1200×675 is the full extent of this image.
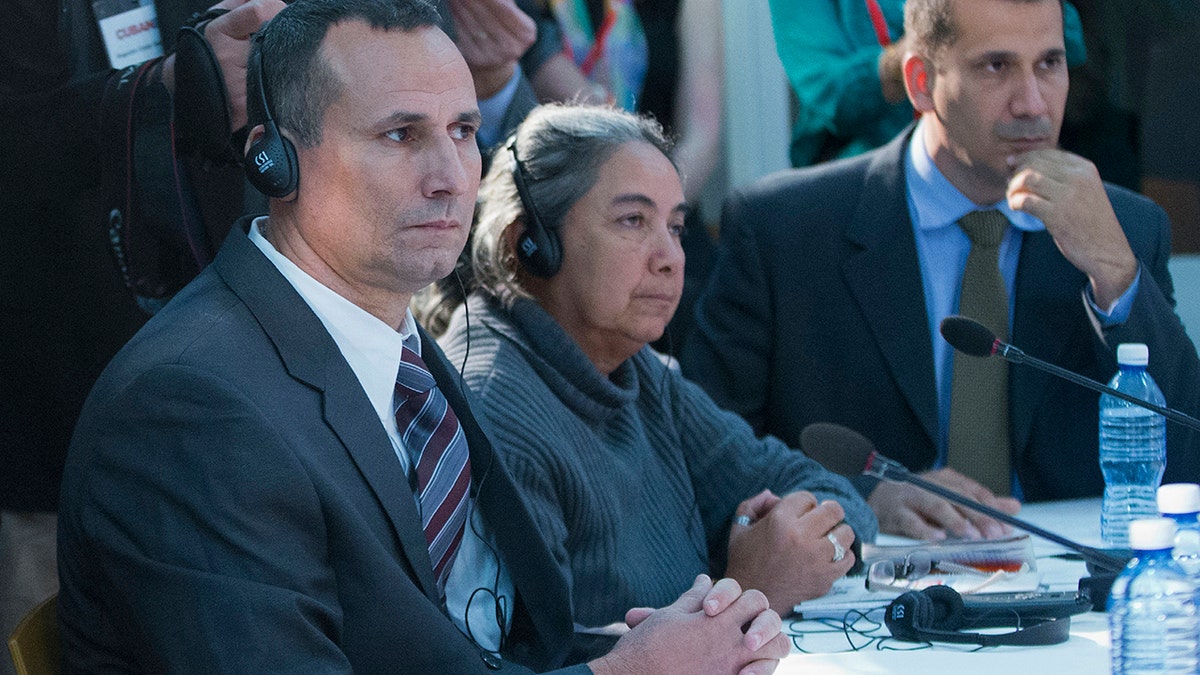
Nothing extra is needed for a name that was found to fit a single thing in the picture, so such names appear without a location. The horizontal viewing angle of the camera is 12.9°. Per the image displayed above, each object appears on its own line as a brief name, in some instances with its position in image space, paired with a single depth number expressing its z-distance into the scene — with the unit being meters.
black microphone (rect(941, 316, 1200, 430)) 5.28
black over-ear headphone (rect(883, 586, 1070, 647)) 5.25
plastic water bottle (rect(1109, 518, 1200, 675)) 4.96
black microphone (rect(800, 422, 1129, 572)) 5.30
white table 5.18
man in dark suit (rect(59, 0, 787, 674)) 4.95
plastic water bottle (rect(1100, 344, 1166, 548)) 5.57
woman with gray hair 5.45
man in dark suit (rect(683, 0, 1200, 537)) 5.77
